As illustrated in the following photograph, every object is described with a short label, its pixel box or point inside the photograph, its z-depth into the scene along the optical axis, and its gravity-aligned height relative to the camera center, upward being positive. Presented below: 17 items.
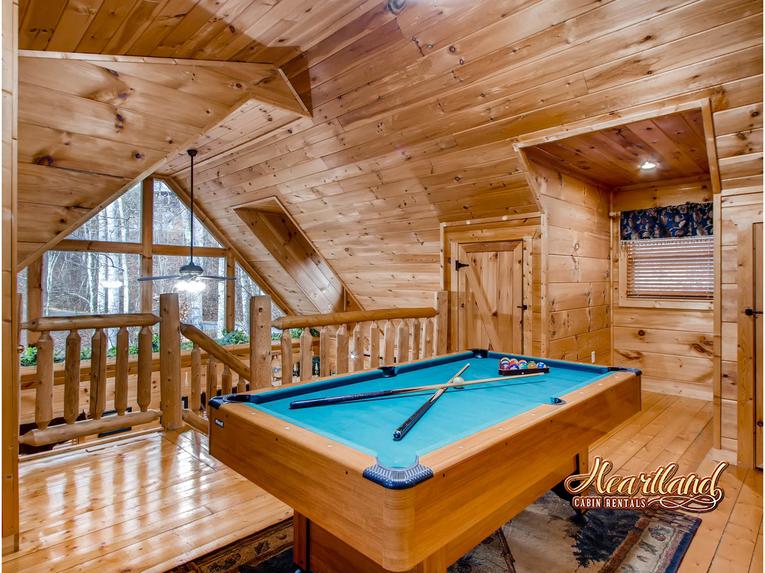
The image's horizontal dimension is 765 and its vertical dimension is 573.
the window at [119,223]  5.98 +0.83
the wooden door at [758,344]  2.88 -0.38
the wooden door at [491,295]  4.11 -0.10
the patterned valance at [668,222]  4.48 +0.65
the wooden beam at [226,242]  6.56 +0.66
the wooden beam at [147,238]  6.31 +0.65
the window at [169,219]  6.46 +0.95
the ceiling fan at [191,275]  4.73 +0.10
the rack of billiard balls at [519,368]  2.35 -0.44
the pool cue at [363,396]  1.73 -0.45
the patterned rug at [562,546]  1.89 -1.18
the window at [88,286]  5.69 -0.02
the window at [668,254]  4.54 +0.32
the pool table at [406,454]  1.11 -0.50
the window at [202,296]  6.58 -0.17
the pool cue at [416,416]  1.42 -0.46
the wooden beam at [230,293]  7.17 -0.14
